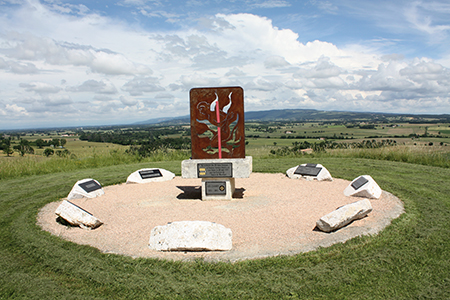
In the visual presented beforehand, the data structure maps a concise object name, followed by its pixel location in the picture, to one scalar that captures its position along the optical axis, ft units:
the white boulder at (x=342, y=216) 15.97
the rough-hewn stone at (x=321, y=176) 29.78
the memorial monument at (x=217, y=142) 23.90
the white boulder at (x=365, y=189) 22.95
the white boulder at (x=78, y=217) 17.72
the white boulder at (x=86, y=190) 25.66
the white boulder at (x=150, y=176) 31.22
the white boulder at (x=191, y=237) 14.15
